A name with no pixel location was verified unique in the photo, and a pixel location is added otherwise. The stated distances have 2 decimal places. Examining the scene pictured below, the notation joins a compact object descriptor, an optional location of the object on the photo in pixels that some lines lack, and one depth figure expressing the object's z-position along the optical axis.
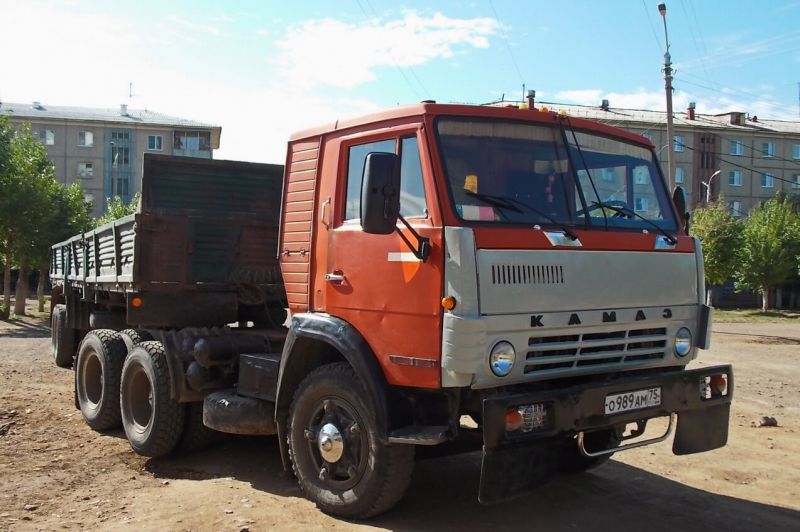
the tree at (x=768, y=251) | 40.69
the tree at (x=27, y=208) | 24.59
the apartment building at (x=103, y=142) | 60.53
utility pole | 20.21
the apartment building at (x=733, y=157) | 63.41
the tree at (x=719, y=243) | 33.69
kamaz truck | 4.29
